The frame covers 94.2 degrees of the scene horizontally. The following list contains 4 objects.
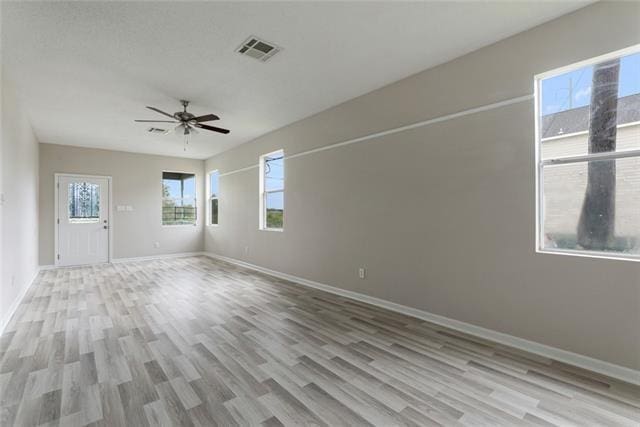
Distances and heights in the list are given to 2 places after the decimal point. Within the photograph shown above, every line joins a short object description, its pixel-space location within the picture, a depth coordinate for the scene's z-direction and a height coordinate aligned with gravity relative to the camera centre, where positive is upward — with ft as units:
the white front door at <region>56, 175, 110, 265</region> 22.90 -0.61
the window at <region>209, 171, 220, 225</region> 27.40 +1.44
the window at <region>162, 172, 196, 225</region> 27.66 +1.32
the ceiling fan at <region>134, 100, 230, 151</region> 13.97 +4.39
